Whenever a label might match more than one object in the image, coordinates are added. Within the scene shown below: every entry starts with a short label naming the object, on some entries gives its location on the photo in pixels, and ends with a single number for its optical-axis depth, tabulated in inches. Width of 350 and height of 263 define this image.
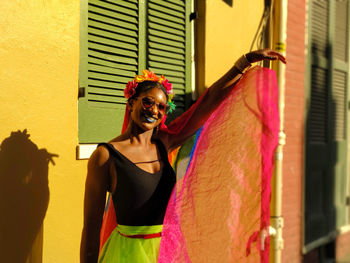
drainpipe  174.2
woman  78.5
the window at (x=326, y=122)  218.2
